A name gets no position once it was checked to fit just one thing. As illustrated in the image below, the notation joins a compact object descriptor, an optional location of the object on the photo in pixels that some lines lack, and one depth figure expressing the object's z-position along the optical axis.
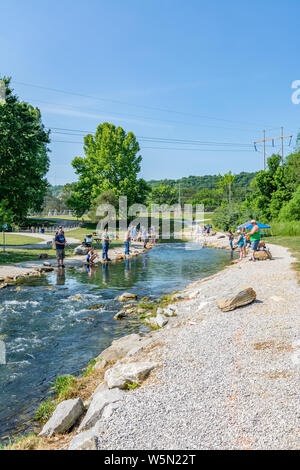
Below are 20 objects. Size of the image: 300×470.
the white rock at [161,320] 10.23
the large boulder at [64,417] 5.21
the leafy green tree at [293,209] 36.39
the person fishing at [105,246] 23.59
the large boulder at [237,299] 9.73
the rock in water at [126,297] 14.19
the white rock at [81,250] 26.84
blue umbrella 27.50
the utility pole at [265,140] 52.12
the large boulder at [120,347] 7.99
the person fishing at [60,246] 19.44
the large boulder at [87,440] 4.30
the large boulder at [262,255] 19.40
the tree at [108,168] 52.88
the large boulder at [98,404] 5.10
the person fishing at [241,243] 22.32
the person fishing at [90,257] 23.02
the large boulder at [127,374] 6.06
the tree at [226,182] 90.09
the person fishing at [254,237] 18.14
